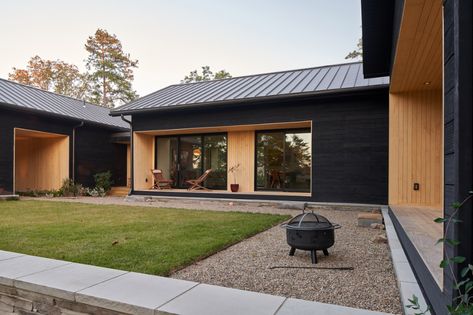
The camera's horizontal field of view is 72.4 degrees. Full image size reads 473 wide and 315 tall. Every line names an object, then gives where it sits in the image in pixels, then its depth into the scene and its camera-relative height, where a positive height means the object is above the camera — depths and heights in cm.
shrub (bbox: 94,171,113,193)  1275 -93
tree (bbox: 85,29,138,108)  2452 +682
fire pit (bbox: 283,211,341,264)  343 -81
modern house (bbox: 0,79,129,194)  1034 +64
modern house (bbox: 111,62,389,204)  775 +69
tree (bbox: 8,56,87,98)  2536 +650
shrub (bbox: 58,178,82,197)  1170 -116
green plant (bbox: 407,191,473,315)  121 -51
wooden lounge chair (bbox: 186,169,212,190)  1053 -79
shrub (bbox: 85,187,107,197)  1217 -132
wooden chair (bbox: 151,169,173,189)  1104 -80
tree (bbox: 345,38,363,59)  2138 +711
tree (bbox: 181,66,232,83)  2633 +708
